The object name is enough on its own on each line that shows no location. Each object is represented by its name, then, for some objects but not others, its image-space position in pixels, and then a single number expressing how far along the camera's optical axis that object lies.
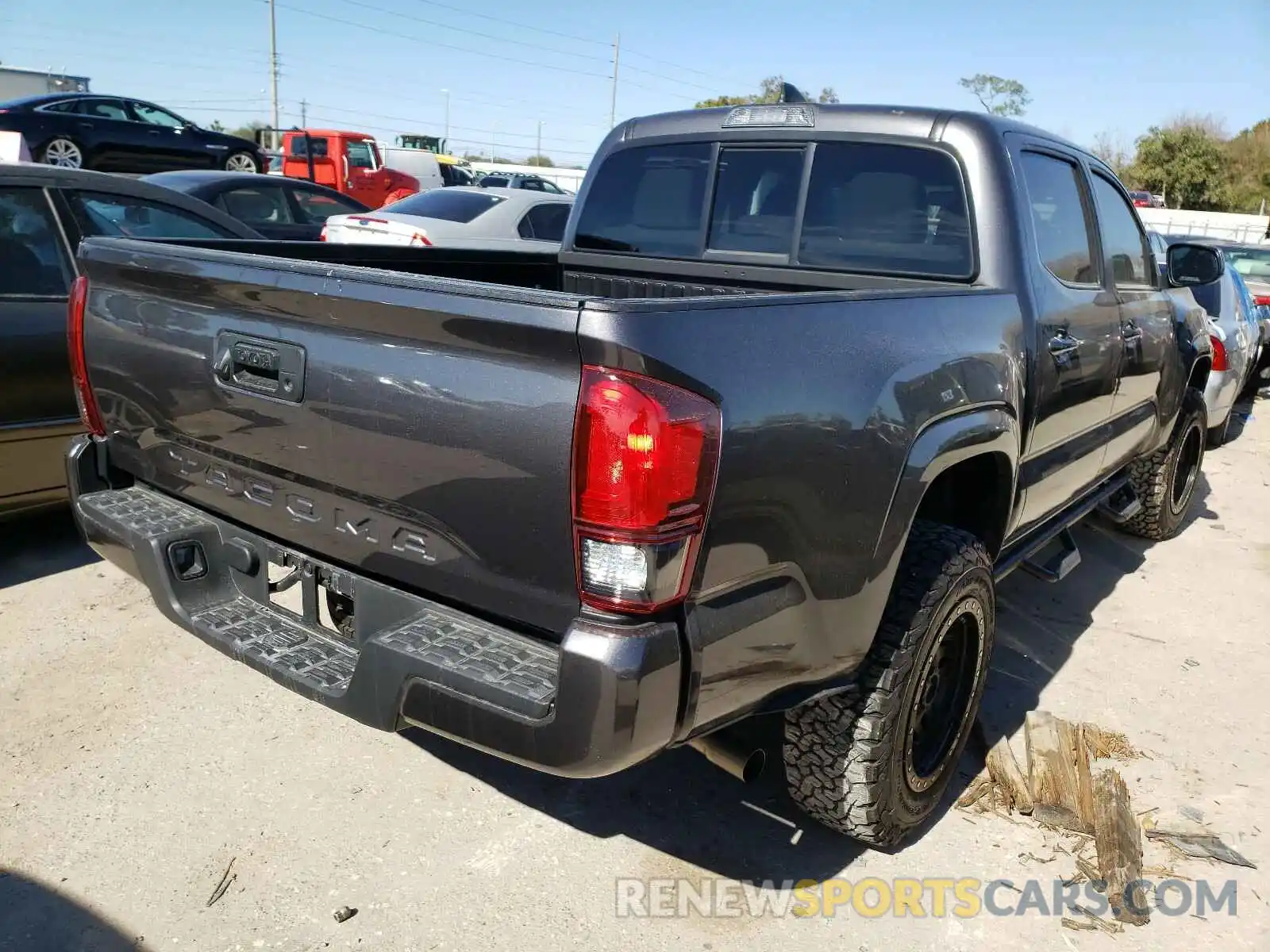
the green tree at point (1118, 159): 52.34
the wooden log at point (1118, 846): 2.63
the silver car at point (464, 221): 9.50
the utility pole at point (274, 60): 46.44
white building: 31.25
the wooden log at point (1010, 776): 3.04
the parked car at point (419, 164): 23.52
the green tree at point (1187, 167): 46.22
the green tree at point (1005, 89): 62.41
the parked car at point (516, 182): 25.01
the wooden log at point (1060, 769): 3.01
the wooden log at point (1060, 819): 2.94
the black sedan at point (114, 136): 14.71
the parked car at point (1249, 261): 11.98
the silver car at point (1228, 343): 6.81
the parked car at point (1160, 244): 8.73
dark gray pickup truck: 1.88
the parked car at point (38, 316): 4.05
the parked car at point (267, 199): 9.72
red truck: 21.00
